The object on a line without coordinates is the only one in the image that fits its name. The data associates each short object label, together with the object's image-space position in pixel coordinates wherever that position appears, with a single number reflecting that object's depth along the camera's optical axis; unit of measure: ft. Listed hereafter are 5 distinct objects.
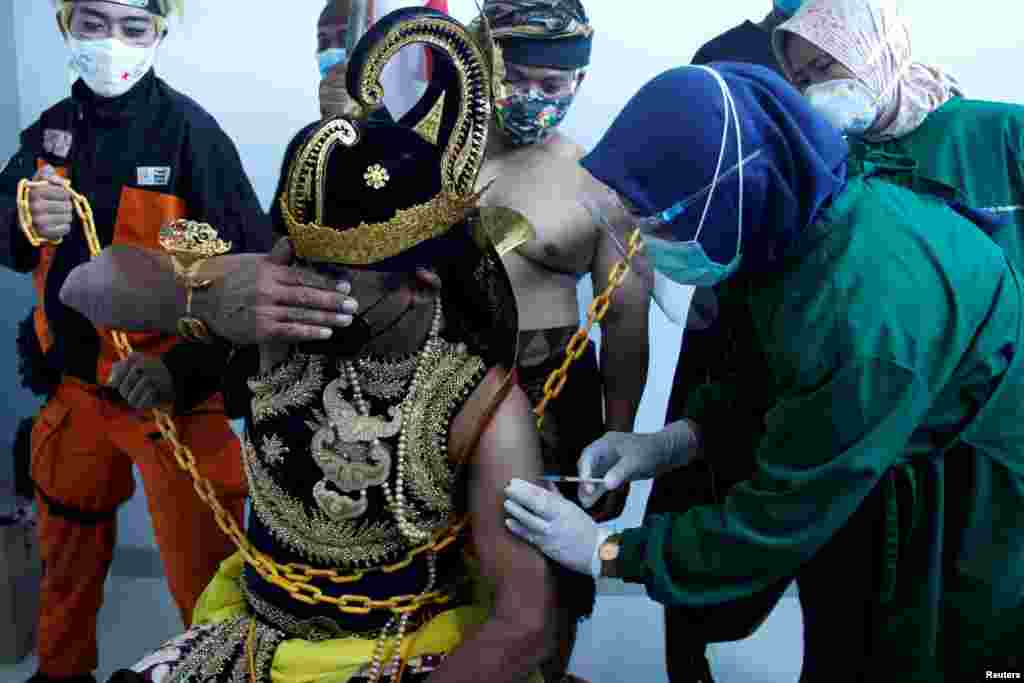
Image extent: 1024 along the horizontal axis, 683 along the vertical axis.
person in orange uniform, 7.19
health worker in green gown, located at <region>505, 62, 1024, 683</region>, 4.06
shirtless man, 7.19
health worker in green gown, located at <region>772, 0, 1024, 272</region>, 6.03
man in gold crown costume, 4.26
